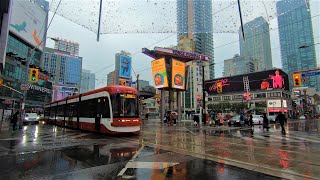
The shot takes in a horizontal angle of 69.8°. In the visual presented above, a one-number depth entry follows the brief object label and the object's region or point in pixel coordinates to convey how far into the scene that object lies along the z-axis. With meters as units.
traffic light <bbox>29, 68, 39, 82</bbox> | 23.81
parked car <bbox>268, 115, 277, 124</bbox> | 46.12
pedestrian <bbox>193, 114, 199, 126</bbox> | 31.43
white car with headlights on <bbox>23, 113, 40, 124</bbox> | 35.49
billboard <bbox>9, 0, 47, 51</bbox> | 59.41
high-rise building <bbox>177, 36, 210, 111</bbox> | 117.44
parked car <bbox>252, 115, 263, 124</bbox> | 36.50
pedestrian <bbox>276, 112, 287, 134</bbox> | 20.11
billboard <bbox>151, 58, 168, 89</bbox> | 48.75
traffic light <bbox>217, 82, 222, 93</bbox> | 37.53
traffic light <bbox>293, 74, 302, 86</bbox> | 28.15
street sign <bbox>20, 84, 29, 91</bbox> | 24.16
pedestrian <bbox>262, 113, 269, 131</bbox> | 22.94
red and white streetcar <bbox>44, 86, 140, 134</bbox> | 15.15
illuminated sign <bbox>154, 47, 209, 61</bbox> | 53.97
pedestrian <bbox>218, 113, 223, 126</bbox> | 29.75
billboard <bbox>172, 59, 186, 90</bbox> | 48.76
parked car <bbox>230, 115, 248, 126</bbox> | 31.27
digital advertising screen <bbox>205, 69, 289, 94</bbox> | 85.19
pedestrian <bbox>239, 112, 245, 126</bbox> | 29.22
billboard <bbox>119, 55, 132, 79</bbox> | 39.76
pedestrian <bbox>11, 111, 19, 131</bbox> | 21.95
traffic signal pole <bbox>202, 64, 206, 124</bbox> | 33.46
